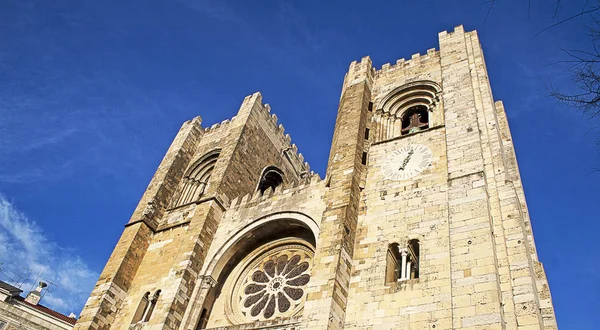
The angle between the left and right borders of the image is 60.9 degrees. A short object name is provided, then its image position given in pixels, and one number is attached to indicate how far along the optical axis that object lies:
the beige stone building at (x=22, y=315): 18.67
